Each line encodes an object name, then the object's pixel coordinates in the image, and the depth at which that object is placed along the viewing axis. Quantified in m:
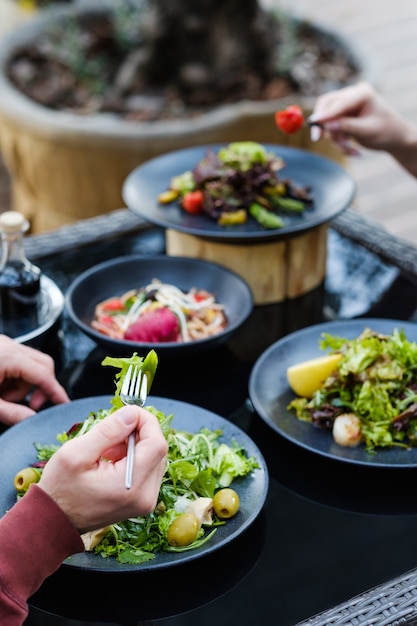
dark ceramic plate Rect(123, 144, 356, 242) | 1.54
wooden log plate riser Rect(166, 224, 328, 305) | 1.57
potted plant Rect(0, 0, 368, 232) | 2.30
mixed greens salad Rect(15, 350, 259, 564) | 1.17
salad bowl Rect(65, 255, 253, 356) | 1.49
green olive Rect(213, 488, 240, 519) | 1.20
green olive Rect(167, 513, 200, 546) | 1.17
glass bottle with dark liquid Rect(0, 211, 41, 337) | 1.46
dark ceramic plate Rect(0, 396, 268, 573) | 1.16
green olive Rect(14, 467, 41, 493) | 1.22
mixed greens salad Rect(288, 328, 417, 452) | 1.31
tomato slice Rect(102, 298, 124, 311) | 1.52
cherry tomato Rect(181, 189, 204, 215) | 1.62
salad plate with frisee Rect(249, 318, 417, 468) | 1.30
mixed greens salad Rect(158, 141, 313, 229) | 1.60
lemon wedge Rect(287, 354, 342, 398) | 1.36
